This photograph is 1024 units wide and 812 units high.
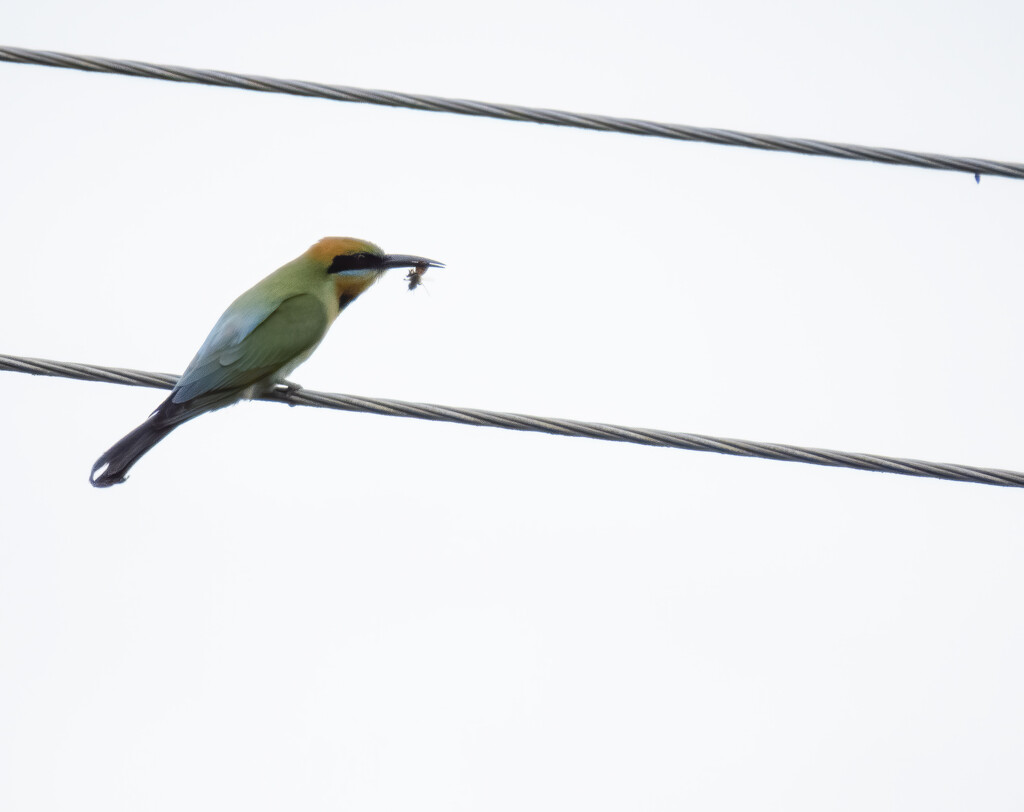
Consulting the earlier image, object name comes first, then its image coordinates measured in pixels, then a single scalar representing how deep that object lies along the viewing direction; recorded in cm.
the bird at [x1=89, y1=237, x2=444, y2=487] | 827
